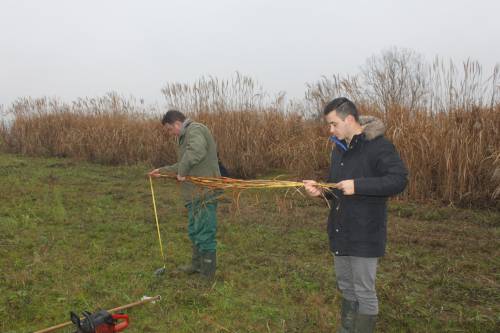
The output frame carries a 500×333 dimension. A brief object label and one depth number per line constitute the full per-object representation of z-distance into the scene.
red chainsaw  2.37
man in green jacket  4.17
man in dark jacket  2.61
